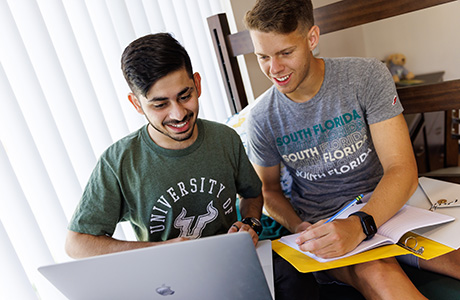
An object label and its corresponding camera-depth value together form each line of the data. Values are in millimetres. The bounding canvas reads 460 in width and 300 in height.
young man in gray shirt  1166
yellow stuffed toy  2826
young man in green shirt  1021
